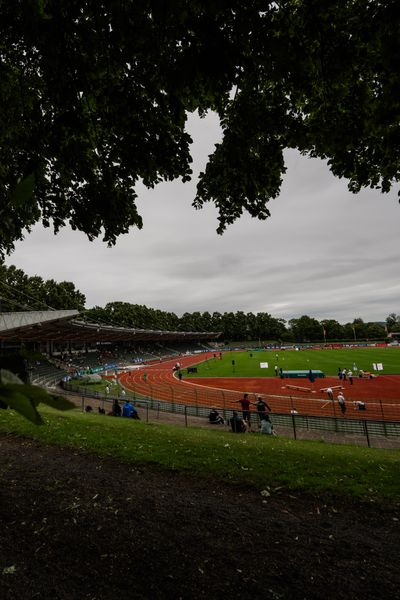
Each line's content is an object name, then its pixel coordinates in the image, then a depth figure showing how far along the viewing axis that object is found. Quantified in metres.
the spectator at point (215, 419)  18.34
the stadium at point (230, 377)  17.80
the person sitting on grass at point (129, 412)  18.23
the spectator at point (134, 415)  17.99
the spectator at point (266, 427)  14.64
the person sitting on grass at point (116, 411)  18.86
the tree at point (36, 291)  63.66
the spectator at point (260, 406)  16.83
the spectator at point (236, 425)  14.83
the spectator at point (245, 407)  16.81
